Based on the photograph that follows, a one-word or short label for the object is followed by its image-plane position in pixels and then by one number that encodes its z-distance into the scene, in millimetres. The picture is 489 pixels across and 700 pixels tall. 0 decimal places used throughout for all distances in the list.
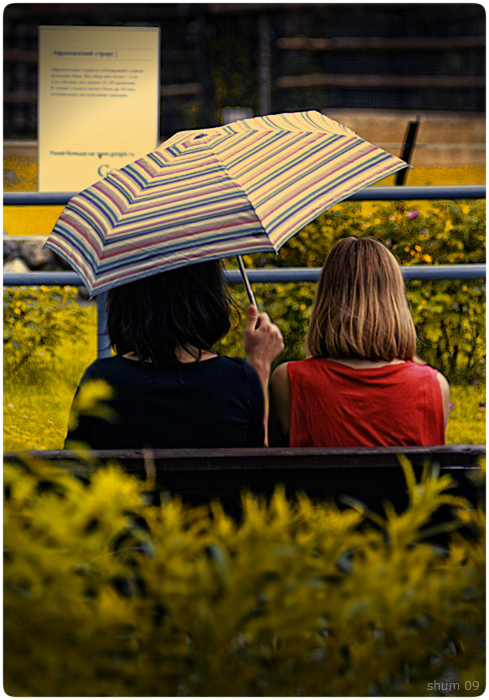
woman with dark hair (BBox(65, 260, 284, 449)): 7825
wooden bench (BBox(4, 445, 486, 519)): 7493
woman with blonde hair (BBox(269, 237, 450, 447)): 7966
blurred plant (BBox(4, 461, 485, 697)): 5491
